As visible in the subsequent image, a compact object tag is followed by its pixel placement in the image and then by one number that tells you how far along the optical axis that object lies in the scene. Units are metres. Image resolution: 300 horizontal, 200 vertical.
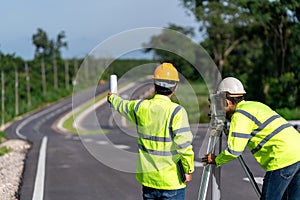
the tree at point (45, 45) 101.12
